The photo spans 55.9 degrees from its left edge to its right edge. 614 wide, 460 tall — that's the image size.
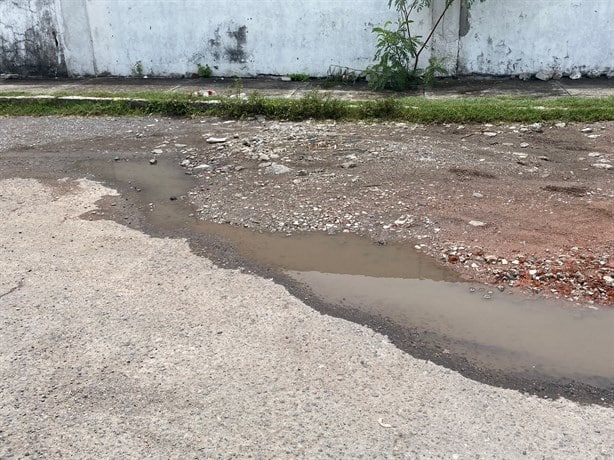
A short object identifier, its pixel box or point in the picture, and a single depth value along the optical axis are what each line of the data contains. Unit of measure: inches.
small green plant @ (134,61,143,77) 455.8
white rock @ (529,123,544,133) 273.4
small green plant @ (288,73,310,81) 431.2
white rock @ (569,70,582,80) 399.2
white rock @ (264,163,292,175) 232.4
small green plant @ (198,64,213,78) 446.3
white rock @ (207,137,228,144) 278.0
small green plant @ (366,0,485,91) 381.7
